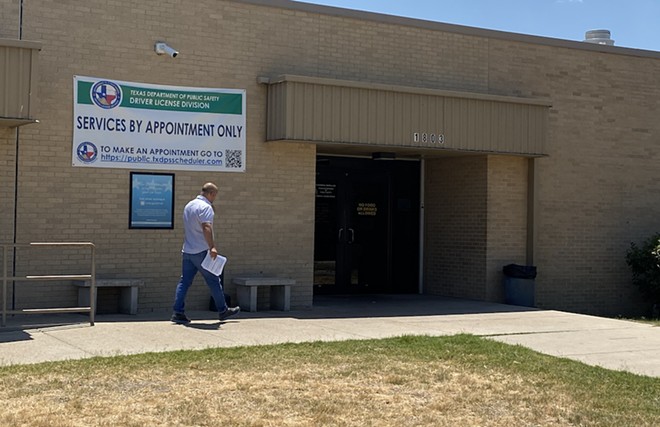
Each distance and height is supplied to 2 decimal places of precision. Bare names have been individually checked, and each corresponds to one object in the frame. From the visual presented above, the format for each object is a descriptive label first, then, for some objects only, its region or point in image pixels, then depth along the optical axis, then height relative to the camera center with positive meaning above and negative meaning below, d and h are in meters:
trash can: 16.86 -0.78
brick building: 13.27 +1.52
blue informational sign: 13.88 +0.51
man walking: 12.30 -0.20
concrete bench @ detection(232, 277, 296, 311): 14.02 -0.83
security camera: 13.85 +2.76
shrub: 17.77 -0.39
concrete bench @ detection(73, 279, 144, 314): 13.05 -0.81
